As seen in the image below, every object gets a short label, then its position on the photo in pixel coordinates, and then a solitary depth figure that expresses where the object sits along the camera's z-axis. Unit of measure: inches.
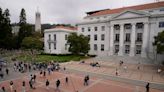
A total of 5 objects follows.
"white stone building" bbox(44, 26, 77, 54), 1951.3
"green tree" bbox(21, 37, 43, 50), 2208.4
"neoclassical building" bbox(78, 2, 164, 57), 1488.7
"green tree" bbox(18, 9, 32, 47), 2616.4
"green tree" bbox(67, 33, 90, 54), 1546.5
